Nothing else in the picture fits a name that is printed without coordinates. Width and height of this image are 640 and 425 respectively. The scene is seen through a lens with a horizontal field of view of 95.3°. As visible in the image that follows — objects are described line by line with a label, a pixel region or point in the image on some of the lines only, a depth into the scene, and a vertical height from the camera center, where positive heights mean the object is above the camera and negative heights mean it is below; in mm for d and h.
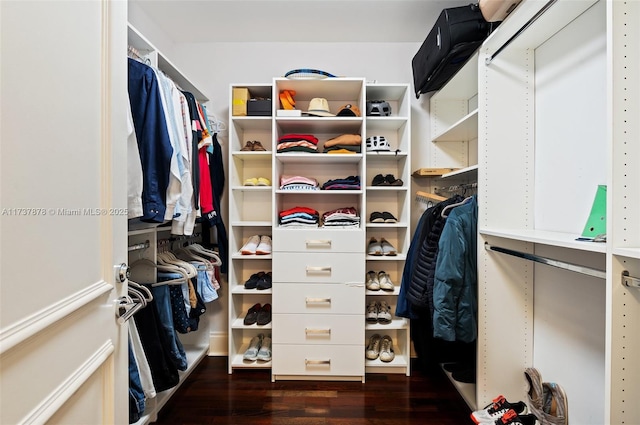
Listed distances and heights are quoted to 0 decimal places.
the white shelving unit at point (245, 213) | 2012 -18
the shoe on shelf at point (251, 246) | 2019 -250
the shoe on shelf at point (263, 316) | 1990 -738
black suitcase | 1437 +891
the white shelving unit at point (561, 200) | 790 +51
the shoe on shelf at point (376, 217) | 2051 -40
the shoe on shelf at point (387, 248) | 2023 -259
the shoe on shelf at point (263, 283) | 2016 -502
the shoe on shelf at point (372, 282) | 2014 -499
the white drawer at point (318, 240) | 1890 -189
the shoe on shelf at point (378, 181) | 2037 +215
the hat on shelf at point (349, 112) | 1960 +673
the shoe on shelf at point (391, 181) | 2031 +215
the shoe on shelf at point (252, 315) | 2004 -740
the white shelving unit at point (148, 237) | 1434 -146
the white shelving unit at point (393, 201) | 1991 +82
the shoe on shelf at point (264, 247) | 2033 -255
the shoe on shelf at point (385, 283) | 1999 -495
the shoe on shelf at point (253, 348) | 1986 -965
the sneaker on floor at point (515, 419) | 1253 -897
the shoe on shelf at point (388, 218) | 2061 -46
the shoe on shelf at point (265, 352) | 1965 -970
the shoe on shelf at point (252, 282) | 2031 -499
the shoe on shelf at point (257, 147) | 2084 +458
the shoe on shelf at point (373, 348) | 2021 -968
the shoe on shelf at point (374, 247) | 2023 -257
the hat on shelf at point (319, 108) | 1961 +697
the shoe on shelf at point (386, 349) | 1981 -966
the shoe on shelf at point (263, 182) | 2076 +205
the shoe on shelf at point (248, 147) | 2082 +457
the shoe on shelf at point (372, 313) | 2012 -709
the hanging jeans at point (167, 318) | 1489 -555
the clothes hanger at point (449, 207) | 1578 +27
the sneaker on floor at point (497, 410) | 1336 -917
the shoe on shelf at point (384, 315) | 1997 -710
